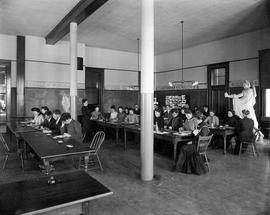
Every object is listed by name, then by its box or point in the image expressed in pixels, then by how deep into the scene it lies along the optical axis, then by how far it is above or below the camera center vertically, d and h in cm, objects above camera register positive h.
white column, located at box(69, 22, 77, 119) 804 +126
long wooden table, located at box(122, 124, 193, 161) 580 -79
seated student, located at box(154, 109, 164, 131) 794 -47
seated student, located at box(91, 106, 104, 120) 1056 -40
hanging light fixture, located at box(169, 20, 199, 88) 1193 +126
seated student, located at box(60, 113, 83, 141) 553 -53
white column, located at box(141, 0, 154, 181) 480 +54
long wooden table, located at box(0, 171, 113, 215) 197 -86
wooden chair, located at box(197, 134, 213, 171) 525 -87
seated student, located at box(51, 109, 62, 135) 641 -44
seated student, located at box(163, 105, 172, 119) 966 -31
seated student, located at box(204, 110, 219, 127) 857 -50
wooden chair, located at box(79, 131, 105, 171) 527 -96
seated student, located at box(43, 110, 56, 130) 713 -50
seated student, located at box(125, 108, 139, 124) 945 -48
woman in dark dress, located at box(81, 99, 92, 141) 886 -62
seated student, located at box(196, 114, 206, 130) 566 -45
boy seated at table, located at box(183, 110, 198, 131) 649 -48
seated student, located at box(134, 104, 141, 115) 1126 -22
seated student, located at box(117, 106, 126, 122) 1021 -39
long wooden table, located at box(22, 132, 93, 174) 373 -77
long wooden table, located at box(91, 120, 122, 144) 816 -66
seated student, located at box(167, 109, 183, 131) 705 -48
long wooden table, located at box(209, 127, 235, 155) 694 -74
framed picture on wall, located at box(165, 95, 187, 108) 1258 +34
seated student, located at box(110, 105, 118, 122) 1062 -36
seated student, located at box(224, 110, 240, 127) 806 -47
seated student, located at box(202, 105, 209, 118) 990 -21
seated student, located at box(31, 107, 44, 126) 816 -42
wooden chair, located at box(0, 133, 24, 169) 515 -104
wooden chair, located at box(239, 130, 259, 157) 673 -113
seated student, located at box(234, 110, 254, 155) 681 -73
